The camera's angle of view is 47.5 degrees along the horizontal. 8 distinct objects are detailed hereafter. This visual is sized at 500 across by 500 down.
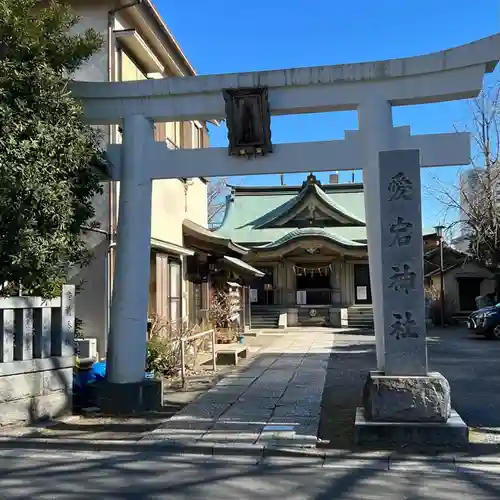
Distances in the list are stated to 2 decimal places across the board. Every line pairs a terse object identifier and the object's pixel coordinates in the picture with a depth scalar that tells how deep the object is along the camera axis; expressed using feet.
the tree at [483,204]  75.25
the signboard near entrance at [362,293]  102.01
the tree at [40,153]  26.40
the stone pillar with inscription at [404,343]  23.47
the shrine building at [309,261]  97.45
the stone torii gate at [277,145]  29.12
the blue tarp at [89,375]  31.76
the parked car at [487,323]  69.77
